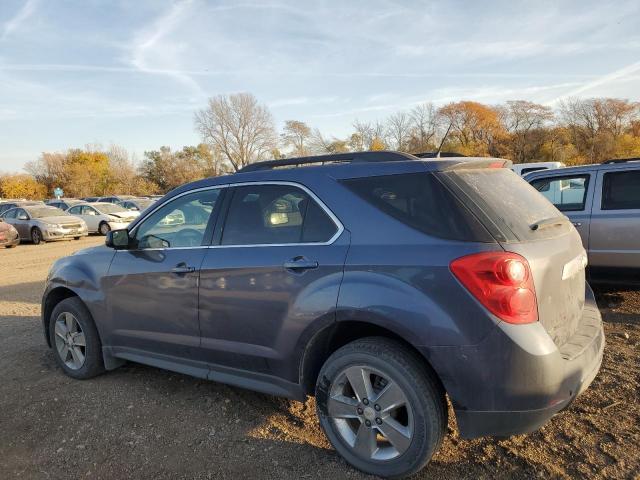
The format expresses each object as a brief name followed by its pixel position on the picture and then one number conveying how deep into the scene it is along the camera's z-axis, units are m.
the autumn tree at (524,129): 60.07
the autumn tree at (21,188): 65.12
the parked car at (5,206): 22.86
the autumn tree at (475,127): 58.53
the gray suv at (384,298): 2.33
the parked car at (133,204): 27.40
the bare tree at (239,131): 69.38
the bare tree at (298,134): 61.22
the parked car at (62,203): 24.93
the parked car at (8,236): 16.61
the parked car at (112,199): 29.87
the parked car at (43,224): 17.91
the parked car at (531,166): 19.40
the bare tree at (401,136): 50.17
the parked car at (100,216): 20.77
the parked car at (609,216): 5.52
